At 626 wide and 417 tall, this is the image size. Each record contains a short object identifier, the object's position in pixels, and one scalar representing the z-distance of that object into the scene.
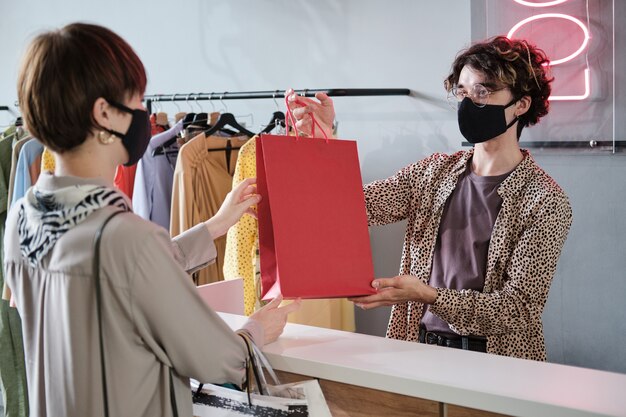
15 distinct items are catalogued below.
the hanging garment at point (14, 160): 3.43
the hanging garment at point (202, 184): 3.16
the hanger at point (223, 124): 3.29
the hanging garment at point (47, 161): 3.18
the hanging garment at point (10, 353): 3.59
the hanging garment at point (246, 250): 2.91
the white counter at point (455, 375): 1.36
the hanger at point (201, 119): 3.42
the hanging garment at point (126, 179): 3.48
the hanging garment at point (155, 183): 3.34
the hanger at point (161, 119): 3.67
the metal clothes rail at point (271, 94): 3.22
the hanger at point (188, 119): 3.40
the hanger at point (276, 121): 3.22
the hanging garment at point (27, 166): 3.33
